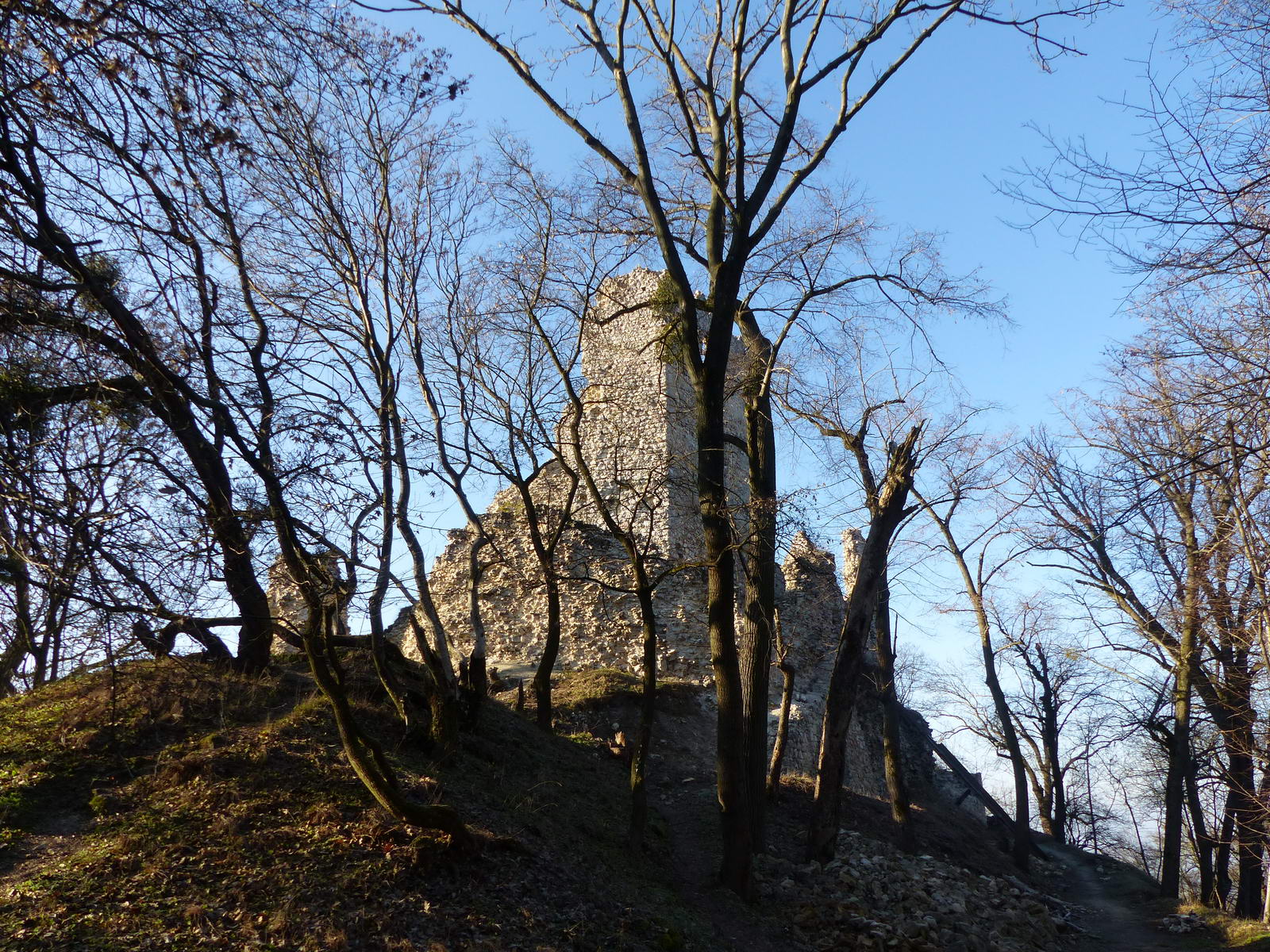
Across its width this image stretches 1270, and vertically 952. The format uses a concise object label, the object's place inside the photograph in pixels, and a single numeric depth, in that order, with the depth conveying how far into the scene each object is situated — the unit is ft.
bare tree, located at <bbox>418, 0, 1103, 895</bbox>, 25.88
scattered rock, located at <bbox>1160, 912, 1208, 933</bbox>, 36.02
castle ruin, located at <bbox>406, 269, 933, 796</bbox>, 59.31
